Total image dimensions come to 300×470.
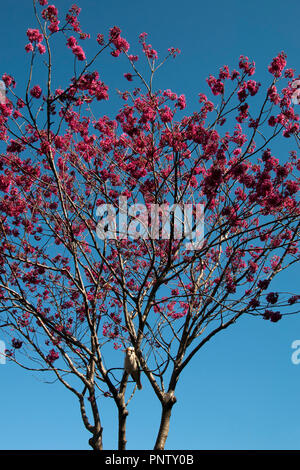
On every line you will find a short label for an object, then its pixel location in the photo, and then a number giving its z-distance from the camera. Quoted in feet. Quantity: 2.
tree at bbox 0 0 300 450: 20.25
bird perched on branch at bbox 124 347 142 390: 21.07
